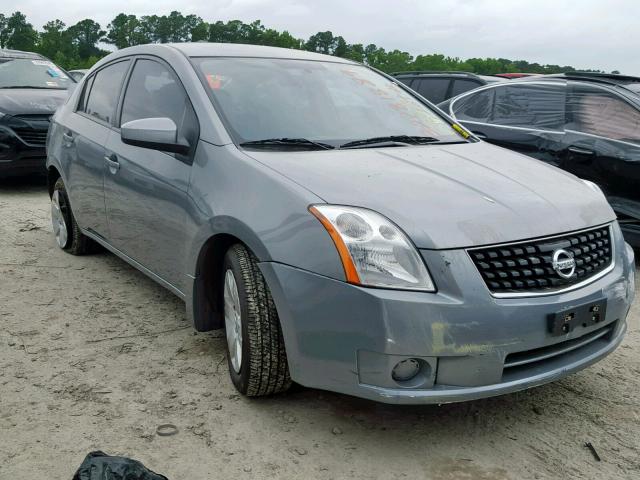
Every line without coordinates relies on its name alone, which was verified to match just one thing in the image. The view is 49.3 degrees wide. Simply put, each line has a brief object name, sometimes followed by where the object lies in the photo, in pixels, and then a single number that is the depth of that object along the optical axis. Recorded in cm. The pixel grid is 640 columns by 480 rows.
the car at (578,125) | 534
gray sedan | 246
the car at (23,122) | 782
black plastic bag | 215
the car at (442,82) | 1016
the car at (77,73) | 1499
